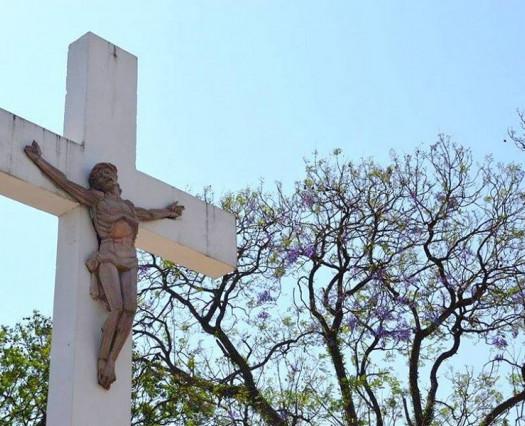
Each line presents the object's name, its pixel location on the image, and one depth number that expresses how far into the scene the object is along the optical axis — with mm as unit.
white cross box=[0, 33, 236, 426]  5754
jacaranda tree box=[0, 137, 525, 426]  11352
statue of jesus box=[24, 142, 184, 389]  5930
